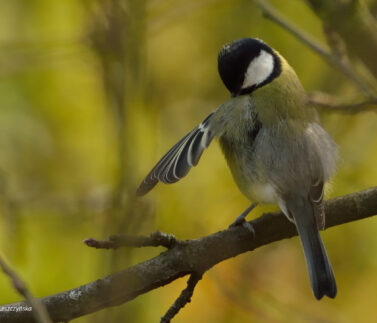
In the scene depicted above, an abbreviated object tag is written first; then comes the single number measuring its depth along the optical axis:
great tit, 5.24
